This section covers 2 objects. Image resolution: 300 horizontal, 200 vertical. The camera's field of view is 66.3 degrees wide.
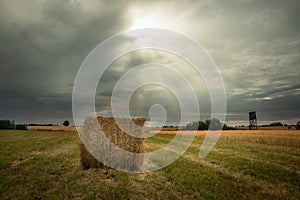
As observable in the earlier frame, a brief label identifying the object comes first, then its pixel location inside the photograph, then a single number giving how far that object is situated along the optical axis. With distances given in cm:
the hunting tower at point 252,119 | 6310
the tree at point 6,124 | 7038
